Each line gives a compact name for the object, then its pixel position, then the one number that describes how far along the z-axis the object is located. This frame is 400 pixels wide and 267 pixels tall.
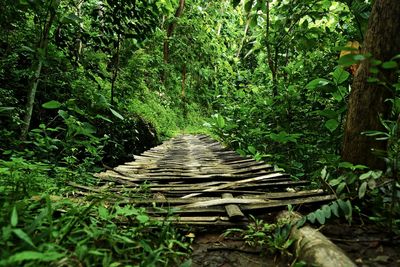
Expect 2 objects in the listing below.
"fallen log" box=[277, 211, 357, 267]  1.06
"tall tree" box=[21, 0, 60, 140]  3.08
